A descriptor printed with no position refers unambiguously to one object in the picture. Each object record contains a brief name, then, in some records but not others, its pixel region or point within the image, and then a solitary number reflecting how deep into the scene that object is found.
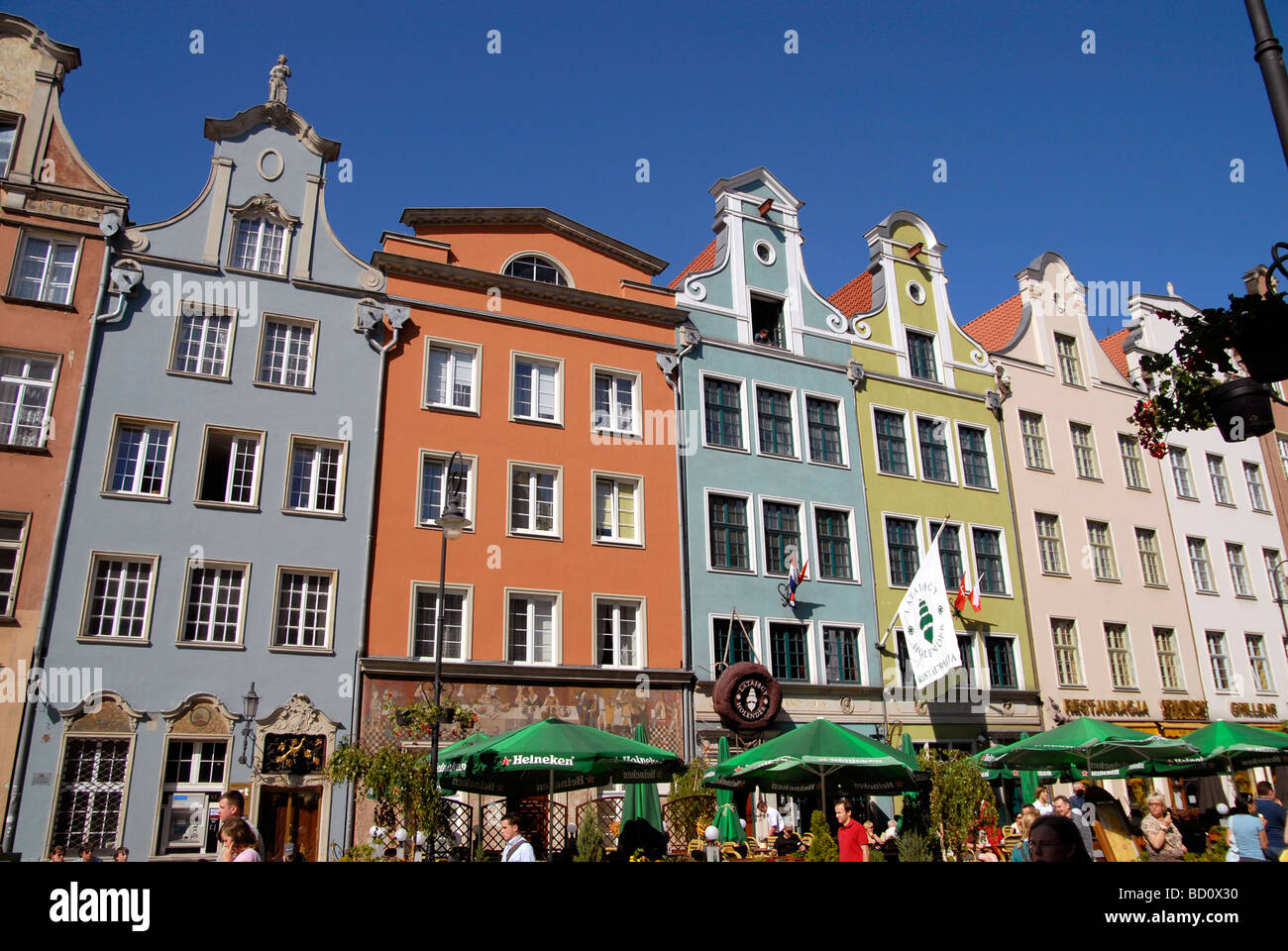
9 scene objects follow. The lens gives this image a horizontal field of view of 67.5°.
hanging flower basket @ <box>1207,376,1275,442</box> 6.85
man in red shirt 13.91
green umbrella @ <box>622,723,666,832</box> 18.56
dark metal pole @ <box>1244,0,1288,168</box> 6.00
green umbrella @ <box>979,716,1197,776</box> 20.02
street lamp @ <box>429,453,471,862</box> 17.23
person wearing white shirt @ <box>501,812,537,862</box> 10.55
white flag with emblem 25.27
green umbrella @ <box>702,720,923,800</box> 16.22
